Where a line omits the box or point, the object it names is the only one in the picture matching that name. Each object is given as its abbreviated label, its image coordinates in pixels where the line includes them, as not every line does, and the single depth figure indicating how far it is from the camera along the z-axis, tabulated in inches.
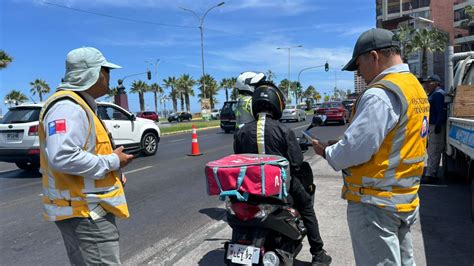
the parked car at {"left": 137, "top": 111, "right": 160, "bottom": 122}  1969.7
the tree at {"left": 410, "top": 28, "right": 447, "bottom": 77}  2039.9
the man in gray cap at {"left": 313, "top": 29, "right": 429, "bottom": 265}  88.4
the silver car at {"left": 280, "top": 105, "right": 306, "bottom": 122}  1235.2
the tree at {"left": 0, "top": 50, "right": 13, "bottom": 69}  1107.9
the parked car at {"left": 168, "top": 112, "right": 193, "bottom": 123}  2212.1
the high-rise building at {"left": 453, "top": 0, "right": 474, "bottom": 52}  2593.5
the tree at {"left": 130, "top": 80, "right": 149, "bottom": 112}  3297.2
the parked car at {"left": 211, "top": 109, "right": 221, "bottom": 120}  2305.2
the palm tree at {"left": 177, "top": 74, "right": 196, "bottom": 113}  3309.5
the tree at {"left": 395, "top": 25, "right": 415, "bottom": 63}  2052.2
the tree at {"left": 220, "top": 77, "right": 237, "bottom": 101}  3705.2
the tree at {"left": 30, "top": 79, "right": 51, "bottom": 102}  3041.3
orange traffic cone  502.2
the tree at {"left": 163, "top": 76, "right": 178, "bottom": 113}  3348.9
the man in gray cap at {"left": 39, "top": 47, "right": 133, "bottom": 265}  87.4
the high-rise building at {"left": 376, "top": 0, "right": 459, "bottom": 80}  2898.6
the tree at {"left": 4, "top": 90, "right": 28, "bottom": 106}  2962.4
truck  189.5
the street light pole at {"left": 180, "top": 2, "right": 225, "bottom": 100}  1403.8
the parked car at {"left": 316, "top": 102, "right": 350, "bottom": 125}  985.5
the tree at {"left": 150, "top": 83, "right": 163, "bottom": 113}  3400.6
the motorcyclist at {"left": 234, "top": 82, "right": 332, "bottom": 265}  129.5
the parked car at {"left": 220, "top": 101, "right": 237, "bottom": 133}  916.6
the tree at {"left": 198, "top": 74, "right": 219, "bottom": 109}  3312.0
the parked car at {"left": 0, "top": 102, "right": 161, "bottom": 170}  380.8
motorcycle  119.8
